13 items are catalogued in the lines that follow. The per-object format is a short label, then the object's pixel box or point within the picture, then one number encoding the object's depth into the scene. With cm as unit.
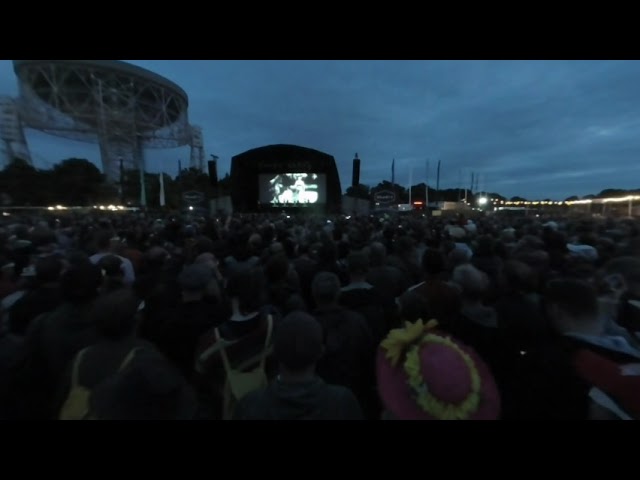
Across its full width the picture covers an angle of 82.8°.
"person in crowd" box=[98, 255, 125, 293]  329
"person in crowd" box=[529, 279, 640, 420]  150
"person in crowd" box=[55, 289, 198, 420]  139
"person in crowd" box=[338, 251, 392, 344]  293
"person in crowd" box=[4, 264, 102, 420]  208
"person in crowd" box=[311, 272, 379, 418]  236
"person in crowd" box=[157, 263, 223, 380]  247
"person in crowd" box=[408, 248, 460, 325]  236
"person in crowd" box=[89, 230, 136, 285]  406
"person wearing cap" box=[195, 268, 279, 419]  204
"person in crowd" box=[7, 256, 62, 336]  265
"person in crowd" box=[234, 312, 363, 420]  147
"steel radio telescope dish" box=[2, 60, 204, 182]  4878
